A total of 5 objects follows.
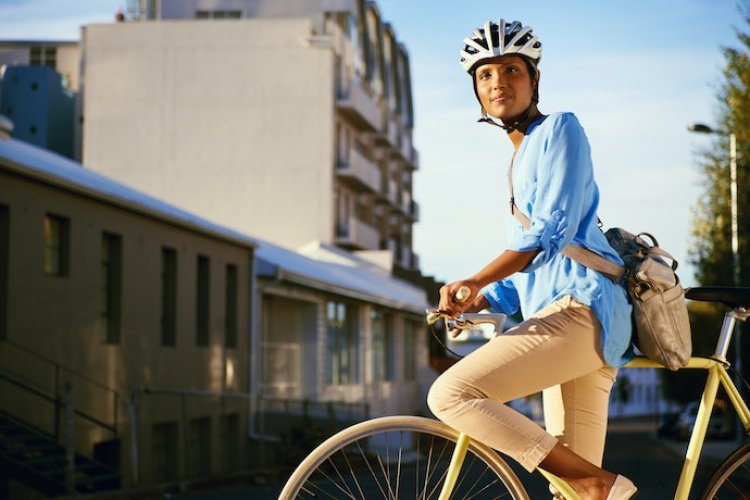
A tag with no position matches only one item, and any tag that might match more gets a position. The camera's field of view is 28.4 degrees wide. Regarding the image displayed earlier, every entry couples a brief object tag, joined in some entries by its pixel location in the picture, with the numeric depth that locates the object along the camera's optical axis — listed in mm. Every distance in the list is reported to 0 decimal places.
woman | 4320
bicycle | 4410
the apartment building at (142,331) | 18828
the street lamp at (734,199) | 33375
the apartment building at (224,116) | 51000
